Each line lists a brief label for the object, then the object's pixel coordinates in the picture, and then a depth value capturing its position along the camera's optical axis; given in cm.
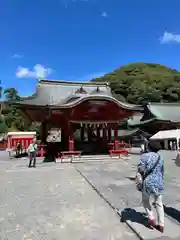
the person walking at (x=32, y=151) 1029
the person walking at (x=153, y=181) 300
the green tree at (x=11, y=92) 5072
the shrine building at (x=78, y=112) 1249
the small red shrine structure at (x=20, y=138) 2693
